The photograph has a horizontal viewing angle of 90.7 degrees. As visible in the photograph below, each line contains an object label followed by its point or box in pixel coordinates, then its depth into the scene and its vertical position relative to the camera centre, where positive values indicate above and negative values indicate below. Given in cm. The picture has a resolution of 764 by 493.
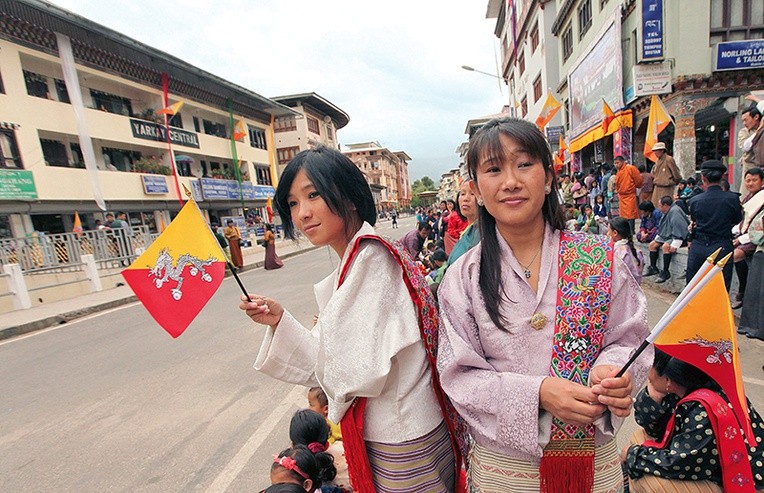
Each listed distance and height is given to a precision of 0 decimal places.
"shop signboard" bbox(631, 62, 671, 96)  930 +223
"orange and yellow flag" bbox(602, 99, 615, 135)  1149 +176
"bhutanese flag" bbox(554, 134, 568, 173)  1606 +99
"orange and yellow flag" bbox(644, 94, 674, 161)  734 +87
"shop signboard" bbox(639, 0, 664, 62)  919 +335
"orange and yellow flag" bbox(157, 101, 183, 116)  1576 +483
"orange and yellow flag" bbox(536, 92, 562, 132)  1265 +238
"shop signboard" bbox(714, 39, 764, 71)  867 +237
